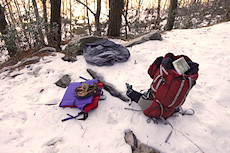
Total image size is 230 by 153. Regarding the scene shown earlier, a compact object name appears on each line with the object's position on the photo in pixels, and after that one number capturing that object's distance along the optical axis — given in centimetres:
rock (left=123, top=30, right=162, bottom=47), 474
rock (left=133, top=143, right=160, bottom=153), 151
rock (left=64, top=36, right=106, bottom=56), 426
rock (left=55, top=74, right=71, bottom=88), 275
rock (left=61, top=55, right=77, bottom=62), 377
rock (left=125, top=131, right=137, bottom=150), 161
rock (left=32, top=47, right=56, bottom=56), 438
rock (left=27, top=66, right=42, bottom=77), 321
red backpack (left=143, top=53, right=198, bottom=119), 157
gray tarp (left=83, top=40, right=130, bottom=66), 343
